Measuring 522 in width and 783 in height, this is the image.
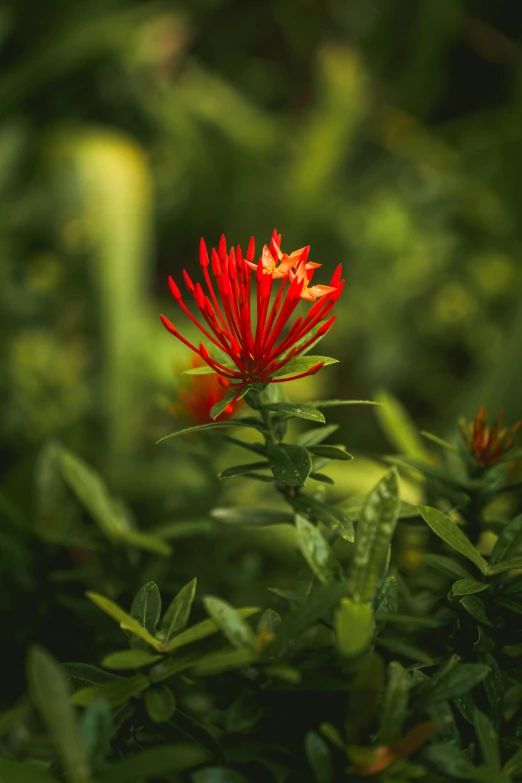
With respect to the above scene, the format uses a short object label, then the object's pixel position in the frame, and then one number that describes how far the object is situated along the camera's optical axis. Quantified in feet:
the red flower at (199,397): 2.91
